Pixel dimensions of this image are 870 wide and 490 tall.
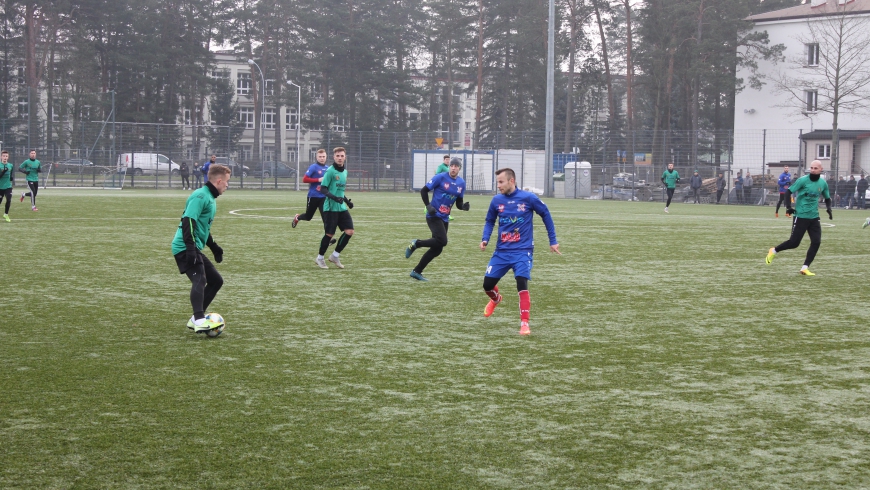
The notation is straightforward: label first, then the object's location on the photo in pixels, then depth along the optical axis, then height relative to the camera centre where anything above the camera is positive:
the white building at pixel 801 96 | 57.38 +6.43
